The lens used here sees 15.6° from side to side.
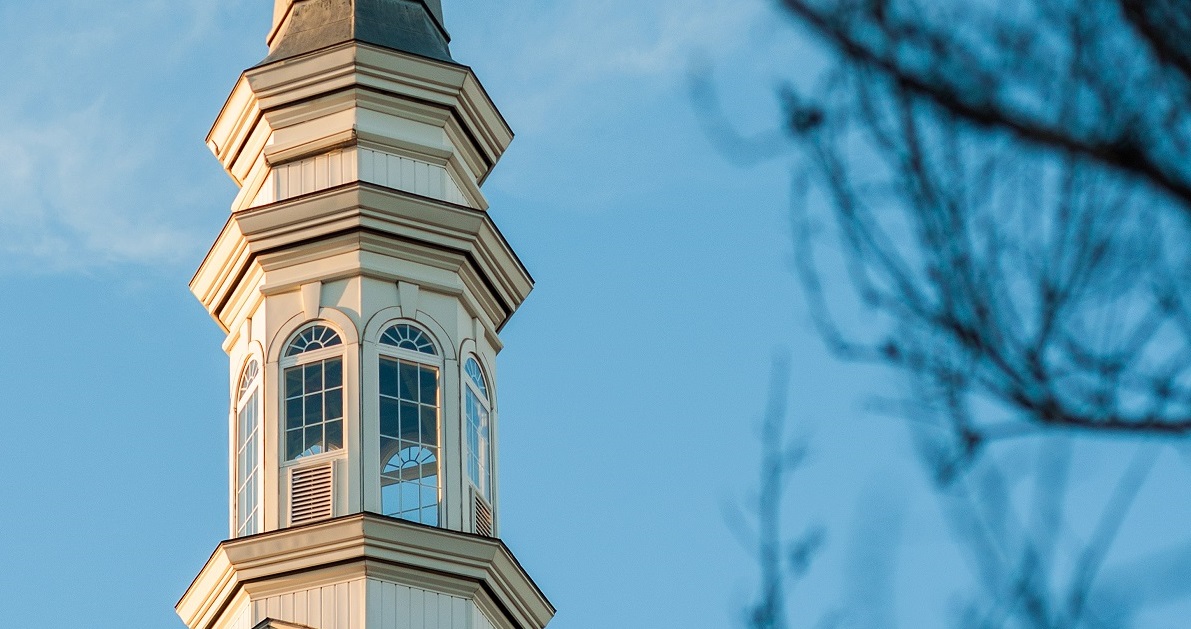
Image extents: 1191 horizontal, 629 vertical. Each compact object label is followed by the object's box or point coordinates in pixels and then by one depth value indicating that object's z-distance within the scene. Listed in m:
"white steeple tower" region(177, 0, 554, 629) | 37.01
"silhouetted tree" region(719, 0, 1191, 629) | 13.33
